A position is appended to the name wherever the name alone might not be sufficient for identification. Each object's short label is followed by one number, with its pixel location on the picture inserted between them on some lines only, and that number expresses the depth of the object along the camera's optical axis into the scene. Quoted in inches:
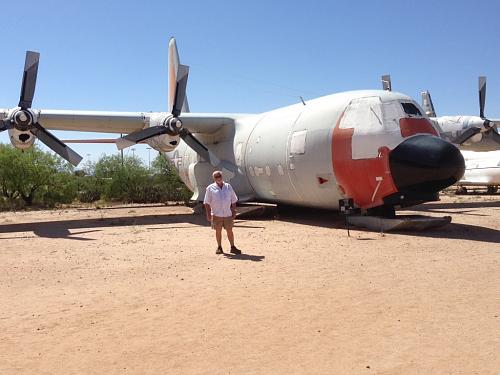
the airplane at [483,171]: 1150.3
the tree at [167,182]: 1258.2
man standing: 366.0
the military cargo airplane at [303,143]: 466.9
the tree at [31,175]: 1080.2
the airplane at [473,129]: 831.7
